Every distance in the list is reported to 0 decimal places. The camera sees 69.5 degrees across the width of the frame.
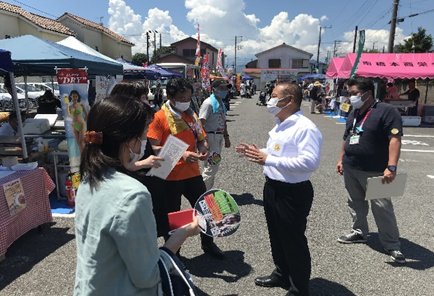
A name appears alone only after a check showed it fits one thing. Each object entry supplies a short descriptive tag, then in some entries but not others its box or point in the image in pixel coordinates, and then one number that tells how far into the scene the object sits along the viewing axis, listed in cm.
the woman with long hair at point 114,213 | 110
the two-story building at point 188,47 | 5803
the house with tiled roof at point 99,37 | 3512
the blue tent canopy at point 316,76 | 2925
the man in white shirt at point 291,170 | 220
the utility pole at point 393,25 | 1705
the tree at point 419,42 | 3086
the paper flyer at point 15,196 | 332
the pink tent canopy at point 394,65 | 1288
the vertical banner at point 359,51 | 1235
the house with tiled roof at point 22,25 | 2533
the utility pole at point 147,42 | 4149
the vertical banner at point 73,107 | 471
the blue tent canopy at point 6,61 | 404
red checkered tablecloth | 326
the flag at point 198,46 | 1691
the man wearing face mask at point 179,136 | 294
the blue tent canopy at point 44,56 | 471
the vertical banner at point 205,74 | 1858
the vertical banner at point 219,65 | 2328
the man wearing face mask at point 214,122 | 440
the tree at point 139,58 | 5159
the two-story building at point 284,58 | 6656
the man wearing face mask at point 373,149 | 299
